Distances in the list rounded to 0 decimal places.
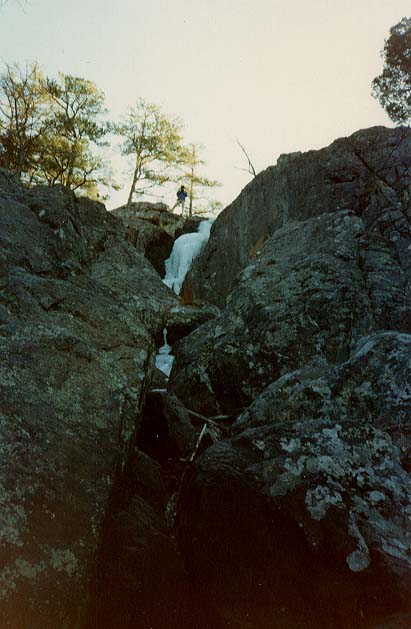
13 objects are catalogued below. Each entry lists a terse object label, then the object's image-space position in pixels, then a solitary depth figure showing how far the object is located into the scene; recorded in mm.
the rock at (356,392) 4215
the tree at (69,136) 25719
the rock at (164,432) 4844
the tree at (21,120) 24594
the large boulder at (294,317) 6570
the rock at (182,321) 8883
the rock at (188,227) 23594
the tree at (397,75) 20438
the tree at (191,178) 32125
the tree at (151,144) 30953
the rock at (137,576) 2965
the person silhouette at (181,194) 31211
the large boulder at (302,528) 2742
